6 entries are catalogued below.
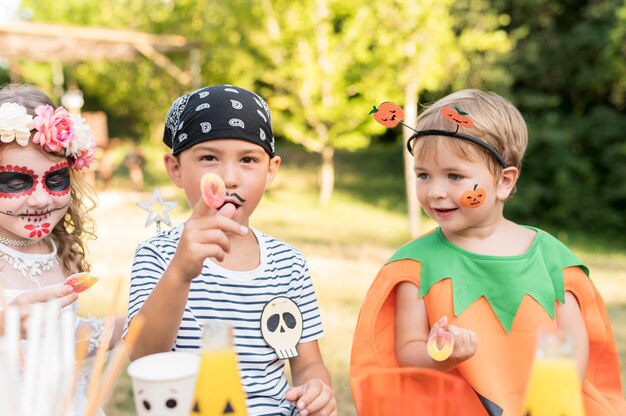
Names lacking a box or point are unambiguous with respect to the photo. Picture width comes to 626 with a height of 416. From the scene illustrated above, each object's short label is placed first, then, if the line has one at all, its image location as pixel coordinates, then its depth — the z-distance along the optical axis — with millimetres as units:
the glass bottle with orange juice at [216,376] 1278
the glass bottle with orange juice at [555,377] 1167
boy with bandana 2041
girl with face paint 2164
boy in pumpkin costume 2240
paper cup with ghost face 1197
